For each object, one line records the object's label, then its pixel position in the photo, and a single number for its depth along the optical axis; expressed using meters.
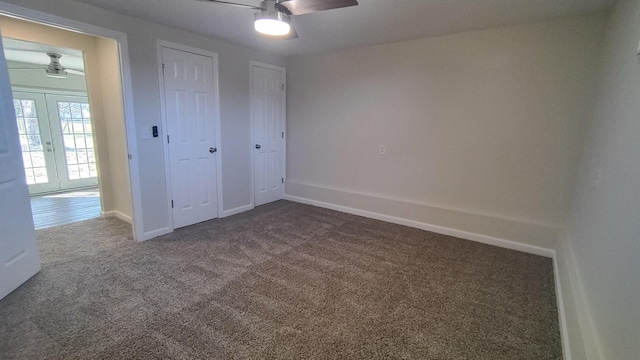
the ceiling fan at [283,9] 1.98
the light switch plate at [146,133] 3.06
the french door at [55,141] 5.20
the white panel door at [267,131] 4.27
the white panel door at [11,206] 2.12
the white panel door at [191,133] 3.26
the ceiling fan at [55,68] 4.18
